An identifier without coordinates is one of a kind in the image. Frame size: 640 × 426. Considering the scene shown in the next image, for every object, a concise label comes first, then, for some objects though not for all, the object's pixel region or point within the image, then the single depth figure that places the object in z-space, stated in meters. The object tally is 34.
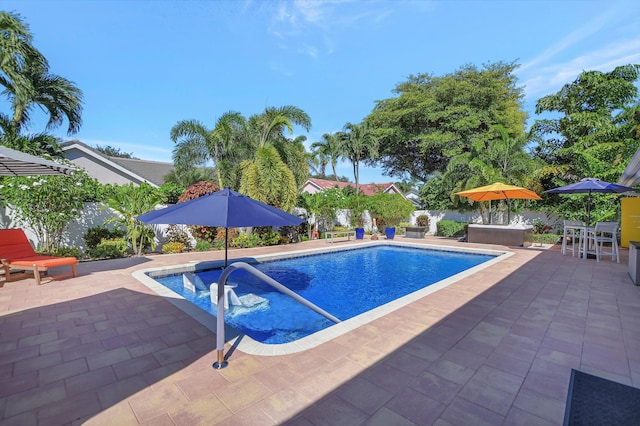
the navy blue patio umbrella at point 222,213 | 4.80
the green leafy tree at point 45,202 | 8.80
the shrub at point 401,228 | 20.53
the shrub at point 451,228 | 19.59
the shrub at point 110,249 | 9.95
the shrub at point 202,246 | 12.23
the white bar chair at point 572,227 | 10.21
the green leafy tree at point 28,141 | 10.12
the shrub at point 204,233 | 13.00
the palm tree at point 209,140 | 15.35
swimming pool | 5.90
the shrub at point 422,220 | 22.25
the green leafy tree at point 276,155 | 13.43
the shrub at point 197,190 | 13.27
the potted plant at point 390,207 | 19.05
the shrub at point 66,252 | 9.23
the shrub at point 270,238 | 14.24
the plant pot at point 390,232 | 17.02
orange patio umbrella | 13.19
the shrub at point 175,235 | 12.55
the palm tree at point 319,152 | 28.64
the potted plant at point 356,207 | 19.95
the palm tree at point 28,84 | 10.16
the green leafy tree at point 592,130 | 13.76
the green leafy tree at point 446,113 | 21.83
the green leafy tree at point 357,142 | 25.17
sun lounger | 6.37
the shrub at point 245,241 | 13.09
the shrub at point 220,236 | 13.27
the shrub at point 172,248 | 11.66
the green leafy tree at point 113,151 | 43.19
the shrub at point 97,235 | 10.57
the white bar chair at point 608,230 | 9.27
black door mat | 2.38
